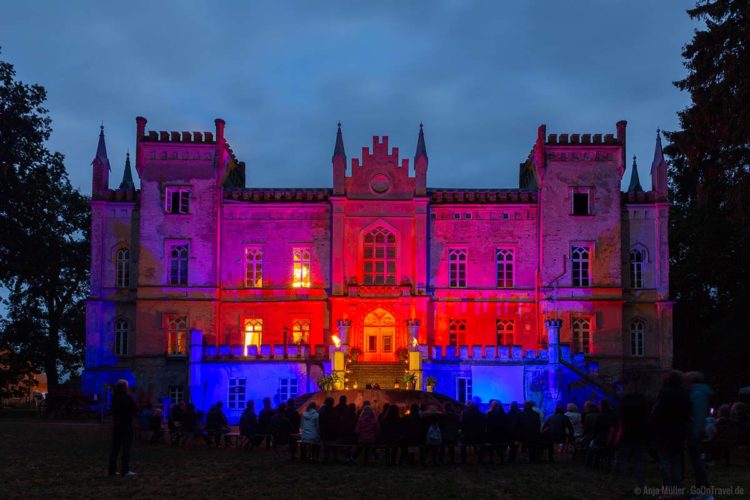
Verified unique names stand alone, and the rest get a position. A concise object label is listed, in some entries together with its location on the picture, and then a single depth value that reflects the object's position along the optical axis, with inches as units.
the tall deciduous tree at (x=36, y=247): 1654.8
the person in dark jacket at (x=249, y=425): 983.6
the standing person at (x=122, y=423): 689.6
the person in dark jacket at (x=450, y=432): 855.1
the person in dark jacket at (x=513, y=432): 868.0
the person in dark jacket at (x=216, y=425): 1008.2
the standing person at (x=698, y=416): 548.4
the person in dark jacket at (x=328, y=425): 855.7
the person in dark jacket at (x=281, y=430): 902.4
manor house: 1695.4
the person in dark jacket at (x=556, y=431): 872.4
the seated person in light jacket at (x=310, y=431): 848.9
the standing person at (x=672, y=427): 557.6
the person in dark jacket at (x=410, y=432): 832.3
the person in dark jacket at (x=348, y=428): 851.4
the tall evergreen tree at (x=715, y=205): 1085.1
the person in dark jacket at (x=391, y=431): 832.9
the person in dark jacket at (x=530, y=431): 856.9
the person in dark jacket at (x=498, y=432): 864.2
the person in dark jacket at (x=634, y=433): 590.2
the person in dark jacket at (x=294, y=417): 971.6
